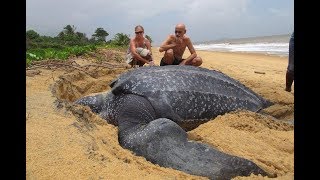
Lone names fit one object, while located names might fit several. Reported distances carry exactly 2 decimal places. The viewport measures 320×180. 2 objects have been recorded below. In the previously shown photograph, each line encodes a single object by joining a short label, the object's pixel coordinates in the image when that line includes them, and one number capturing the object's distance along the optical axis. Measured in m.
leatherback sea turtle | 1.32
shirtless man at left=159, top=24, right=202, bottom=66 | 2.94
